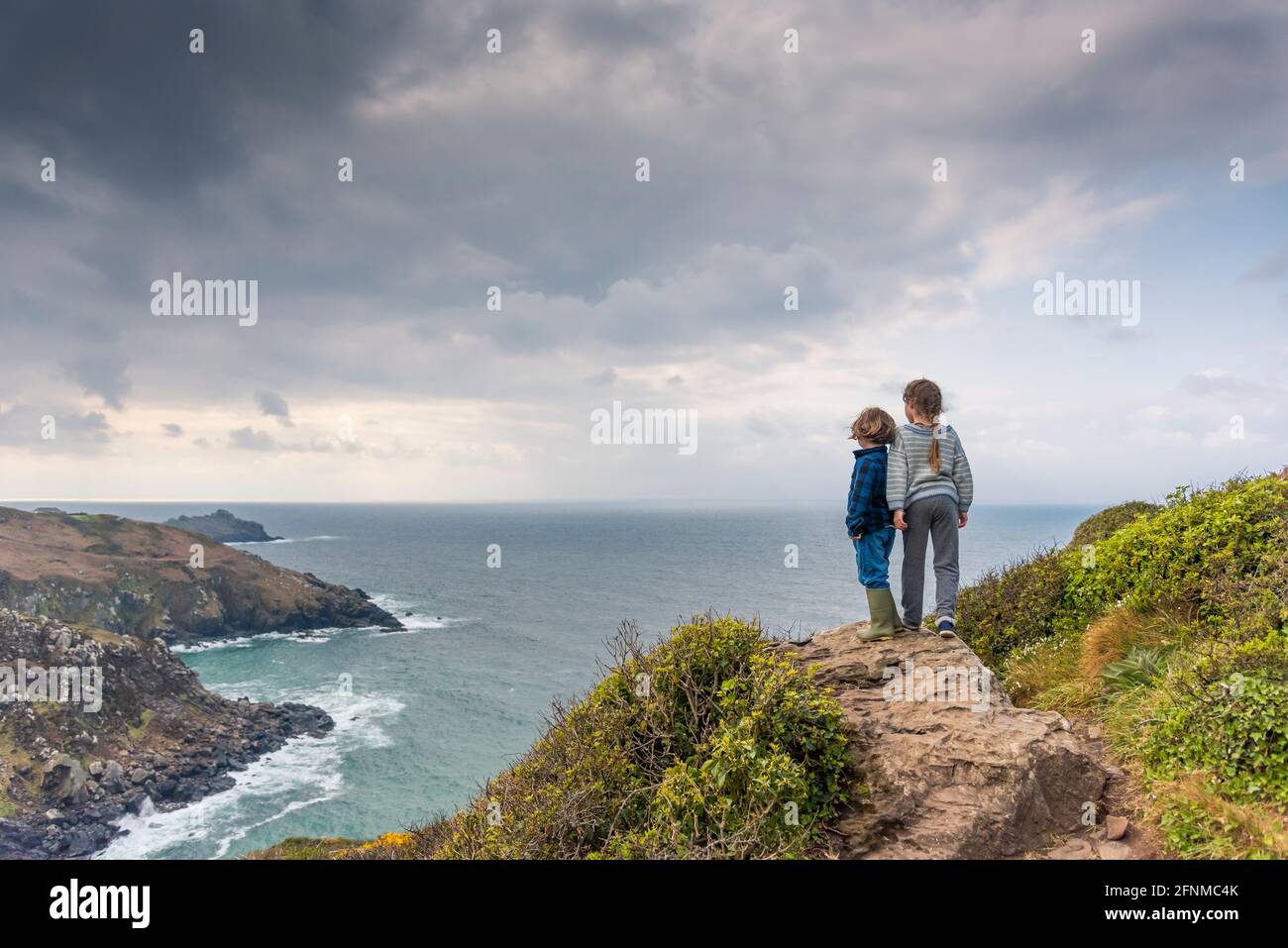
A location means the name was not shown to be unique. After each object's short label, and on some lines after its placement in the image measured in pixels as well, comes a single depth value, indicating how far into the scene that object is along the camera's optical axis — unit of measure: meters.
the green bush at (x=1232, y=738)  4.43
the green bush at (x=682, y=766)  4.96
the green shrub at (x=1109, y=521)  14.15
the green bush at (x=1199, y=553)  7.21
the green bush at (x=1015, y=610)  9.71
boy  7.16
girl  7.05
